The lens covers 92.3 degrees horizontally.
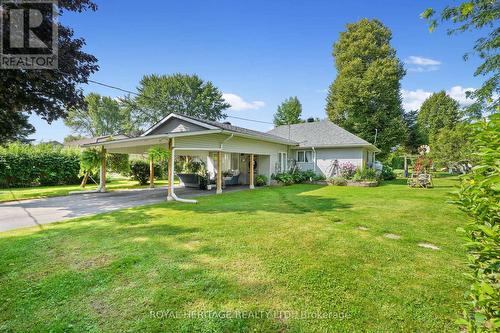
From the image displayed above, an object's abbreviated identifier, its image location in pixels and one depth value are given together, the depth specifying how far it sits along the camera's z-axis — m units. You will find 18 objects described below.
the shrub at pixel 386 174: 20.24
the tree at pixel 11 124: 9.65
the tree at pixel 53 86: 8.33
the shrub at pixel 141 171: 16.95
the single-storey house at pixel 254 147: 10.52
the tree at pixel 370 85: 23.14
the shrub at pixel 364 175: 15.22
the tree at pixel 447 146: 20.47
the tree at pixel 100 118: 48.44
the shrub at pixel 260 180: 15.19
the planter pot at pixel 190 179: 13.99
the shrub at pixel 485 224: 1.29
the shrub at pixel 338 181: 15.21
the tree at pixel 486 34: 4.70
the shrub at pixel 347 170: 16.12
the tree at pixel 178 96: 40.25
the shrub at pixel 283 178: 15.32
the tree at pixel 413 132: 30.19
